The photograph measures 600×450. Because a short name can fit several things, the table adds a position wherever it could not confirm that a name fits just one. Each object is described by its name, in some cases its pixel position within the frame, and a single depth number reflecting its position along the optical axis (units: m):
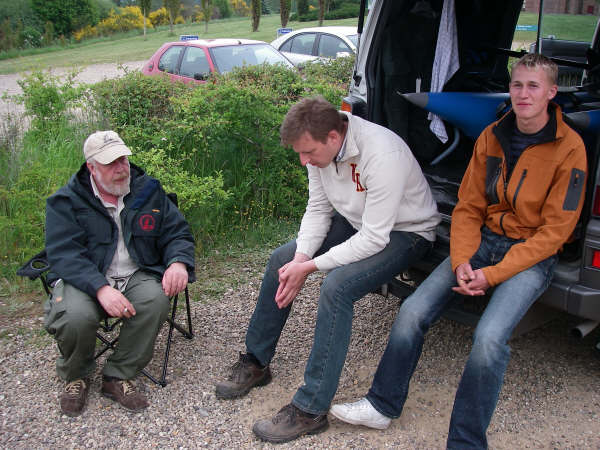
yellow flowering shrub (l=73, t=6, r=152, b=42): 41.19
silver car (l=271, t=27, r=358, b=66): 10.89
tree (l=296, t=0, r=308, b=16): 36.78
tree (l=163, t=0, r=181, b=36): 36.22
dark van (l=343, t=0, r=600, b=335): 3.69
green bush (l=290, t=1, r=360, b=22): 34.56
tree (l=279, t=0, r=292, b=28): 30.70
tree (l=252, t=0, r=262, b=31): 32.06
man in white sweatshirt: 2.63
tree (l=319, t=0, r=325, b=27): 29.89
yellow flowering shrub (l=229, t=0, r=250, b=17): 52.34
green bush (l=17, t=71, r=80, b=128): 5.31
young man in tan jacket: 2.37
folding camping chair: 2.91
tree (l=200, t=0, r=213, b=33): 35.92
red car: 8.97
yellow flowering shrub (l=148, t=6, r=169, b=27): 45.59
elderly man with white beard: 2.81
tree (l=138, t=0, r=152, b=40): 35.05
